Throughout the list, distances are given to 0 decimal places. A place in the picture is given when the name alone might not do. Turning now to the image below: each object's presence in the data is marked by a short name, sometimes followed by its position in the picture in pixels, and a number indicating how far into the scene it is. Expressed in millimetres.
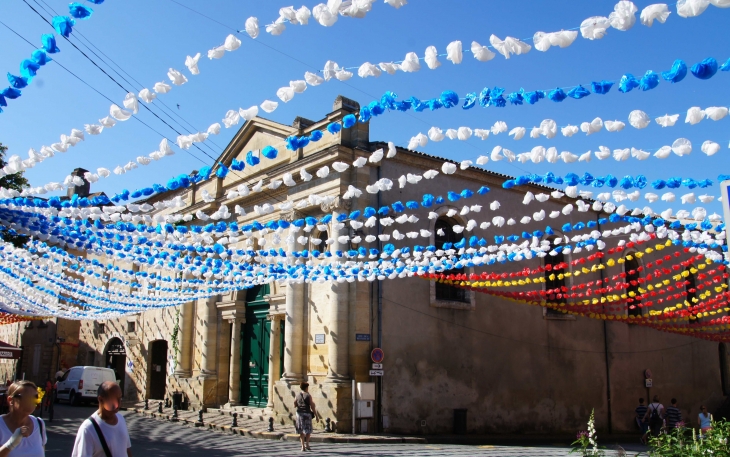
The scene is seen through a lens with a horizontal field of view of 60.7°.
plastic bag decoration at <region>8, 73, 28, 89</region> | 5738
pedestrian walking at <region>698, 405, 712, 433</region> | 14305
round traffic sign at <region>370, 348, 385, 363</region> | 15038
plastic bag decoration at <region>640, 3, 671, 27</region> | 4914
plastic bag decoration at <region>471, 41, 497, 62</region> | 5496
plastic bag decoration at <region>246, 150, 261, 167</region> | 7520
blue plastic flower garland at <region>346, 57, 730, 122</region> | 5262
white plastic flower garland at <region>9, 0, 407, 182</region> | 5137
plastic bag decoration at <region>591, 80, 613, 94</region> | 5645
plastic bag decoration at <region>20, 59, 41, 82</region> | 5637
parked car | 23484
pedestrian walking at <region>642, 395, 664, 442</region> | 17688
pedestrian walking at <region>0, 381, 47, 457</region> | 4359
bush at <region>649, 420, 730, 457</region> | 6043
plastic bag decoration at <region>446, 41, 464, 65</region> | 5453
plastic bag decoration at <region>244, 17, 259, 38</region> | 5559
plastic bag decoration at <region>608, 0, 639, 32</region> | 4938
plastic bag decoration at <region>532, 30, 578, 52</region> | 5219
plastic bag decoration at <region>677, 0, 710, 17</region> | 4652
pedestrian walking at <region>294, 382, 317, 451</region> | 12352
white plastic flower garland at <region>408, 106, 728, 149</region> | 5922
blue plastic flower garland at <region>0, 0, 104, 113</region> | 5238
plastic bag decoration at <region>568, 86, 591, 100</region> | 5758
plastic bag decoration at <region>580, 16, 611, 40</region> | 5094
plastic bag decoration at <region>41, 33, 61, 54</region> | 5551
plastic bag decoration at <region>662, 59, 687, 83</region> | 5344
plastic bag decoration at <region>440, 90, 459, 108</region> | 6137
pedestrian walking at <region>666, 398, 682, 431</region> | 17191
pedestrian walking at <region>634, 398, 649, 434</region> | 17938
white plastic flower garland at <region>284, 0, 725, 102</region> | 4949
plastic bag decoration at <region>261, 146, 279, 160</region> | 7545
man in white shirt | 4398
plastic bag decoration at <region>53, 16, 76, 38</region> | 5383
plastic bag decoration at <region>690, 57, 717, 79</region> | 5199
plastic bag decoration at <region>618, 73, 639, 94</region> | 5531
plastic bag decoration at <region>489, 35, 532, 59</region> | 5402
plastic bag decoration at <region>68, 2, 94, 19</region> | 5203
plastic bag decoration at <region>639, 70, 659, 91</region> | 5477
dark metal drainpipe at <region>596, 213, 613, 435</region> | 19856
